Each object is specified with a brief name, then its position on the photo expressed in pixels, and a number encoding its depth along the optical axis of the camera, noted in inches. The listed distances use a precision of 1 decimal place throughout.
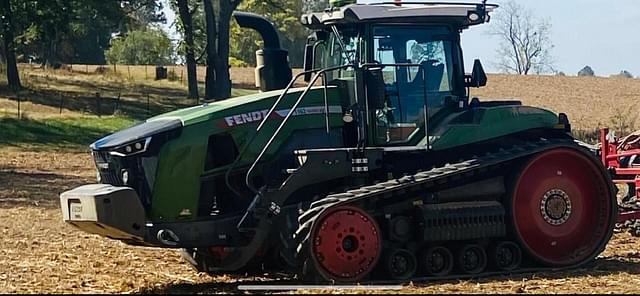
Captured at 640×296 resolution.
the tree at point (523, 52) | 4153.5
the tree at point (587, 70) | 4346.0
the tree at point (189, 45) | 2084.2
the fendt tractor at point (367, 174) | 433.4
